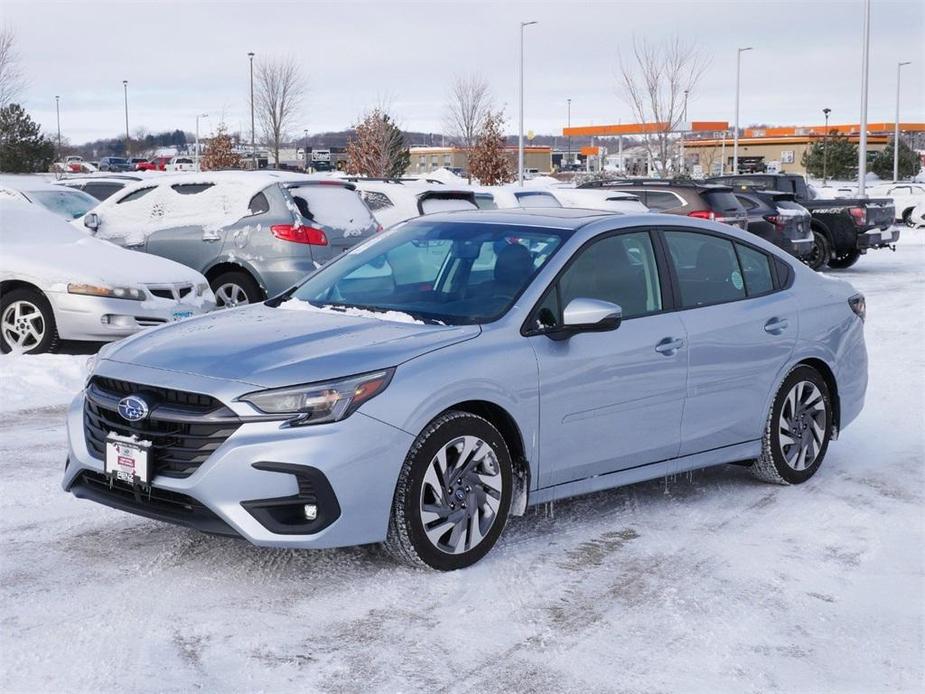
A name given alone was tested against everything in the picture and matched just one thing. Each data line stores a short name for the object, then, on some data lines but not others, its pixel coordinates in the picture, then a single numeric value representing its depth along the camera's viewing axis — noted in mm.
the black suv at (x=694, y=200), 18516
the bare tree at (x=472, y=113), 57166
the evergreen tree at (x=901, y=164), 77688
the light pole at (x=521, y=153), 44438
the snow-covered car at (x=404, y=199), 16031
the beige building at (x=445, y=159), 103400
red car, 64512
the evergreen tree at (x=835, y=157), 75562
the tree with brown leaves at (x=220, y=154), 48531
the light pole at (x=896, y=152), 67788
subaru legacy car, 4750
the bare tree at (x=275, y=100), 54484
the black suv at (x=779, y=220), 20016
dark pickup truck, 22469
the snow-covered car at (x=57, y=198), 15977
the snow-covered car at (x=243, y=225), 12258
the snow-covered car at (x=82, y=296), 10523
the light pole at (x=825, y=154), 73219
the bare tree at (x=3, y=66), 41594
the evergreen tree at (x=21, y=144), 48500
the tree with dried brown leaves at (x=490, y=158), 48219
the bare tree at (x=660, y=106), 45875
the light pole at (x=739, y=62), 56719
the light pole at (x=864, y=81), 35500
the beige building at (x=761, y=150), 89688
